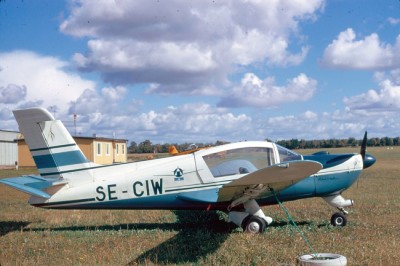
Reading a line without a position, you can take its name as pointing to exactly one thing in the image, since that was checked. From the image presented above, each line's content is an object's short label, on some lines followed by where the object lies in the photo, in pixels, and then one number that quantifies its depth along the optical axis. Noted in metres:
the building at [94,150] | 39.94
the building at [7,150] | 50.19
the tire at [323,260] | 5.57
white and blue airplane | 8.77
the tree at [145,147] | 74.06
